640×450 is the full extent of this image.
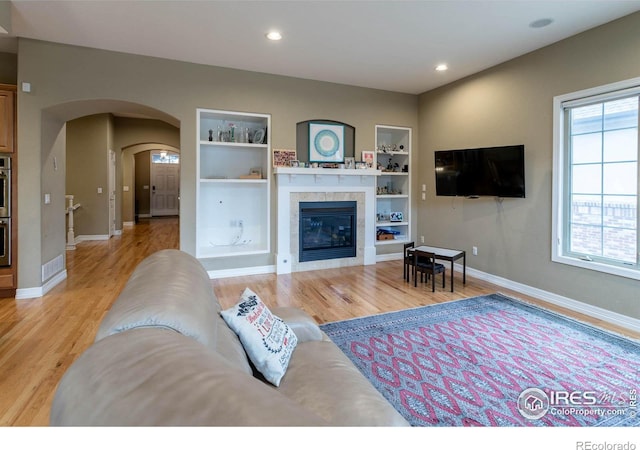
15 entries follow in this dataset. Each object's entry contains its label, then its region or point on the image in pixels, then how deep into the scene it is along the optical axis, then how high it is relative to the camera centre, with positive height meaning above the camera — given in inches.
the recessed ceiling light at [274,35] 143.1 +78.0
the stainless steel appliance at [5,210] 148.5 +2.1
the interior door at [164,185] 514.8 +46.7
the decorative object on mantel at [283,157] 201.3 +35.5
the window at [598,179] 128.1 +15.2
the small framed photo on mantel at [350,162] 219.9 +35.1
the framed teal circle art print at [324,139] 211.6 +49.5
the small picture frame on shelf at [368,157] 223.7 +39.0
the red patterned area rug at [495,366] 75.5 -42.7
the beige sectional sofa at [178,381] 23.5 -13.3
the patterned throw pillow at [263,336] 58.0 -22.4
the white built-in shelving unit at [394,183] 238.4 +24.0
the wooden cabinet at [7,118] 148.3 +42.9
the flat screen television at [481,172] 164.1 +23.4
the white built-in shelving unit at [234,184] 197.8 +19.0
